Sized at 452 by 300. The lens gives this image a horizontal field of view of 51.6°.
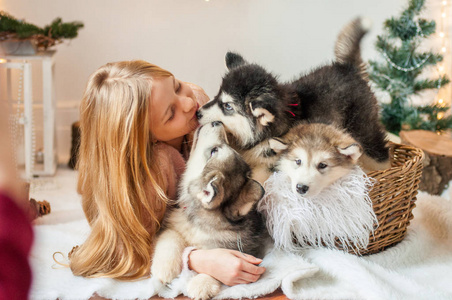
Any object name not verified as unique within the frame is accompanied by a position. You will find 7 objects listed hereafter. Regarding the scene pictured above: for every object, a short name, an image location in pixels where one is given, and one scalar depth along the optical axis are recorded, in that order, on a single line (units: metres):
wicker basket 1.79
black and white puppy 1.88
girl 1.79
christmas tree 3.96
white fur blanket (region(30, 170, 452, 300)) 1.63
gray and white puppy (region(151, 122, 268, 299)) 1.63
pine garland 3.44
